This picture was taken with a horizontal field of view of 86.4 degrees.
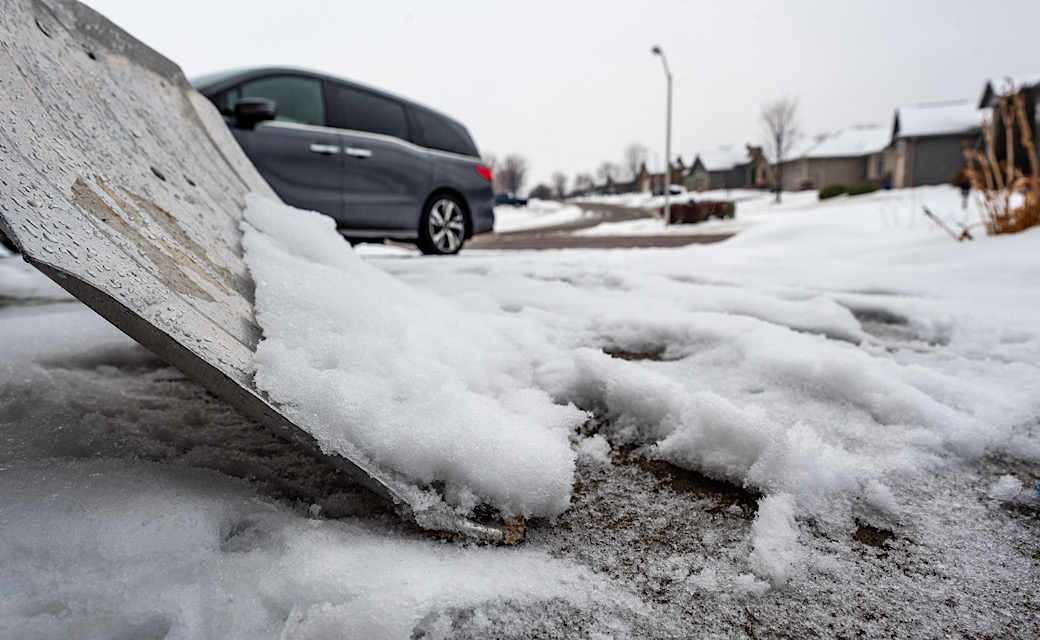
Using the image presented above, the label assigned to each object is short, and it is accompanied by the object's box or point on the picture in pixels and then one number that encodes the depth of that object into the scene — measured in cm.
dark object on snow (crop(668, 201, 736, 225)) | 1955
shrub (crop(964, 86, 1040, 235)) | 366
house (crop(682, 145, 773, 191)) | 5709
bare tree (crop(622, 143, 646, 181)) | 9178
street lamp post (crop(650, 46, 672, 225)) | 2115
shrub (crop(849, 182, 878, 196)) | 2817
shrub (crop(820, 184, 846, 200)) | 2948
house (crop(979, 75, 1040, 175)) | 1692
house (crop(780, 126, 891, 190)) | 4044
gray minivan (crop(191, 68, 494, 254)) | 383
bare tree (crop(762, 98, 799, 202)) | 4809
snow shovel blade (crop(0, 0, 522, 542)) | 77
